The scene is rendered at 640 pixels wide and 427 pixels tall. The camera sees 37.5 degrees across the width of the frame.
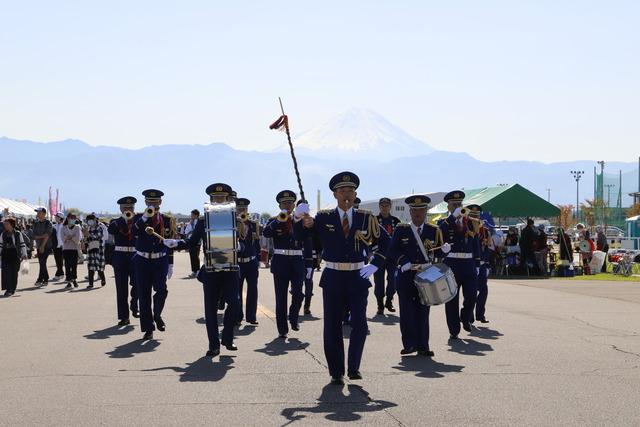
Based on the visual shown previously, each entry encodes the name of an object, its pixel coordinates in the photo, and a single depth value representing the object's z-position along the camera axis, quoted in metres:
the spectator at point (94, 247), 22.56
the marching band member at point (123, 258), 13.80
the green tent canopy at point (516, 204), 31.84
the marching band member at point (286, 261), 12.69
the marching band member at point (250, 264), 13.81
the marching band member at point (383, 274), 15.73
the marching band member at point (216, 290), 10.62
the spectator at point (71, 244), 22.50
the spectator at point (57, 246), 25.25
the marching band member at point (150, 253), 12.55
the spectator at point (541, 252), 28.86
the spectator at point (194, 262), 25.30
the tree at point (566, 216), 105.32
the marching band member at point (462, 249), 12.79
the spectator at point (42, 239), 23.27
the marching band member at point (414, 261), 10.77
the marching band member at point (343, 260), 8.89
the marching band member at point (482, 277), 14.43
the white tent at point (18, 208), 53.21
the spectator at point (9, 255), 20.48
